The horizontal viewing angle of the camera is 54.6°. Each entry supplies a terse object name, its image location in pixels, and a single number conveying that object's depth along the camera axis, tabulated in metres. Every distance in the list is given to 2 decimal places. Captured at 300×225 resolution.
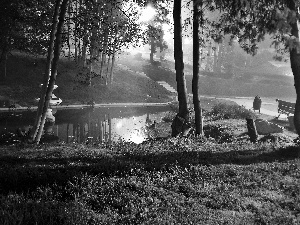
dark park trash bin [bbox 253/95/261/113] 27.61
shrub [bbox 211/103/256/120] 23.30
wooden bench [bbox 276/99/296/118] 23.35
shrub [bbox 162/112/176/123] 24.88
